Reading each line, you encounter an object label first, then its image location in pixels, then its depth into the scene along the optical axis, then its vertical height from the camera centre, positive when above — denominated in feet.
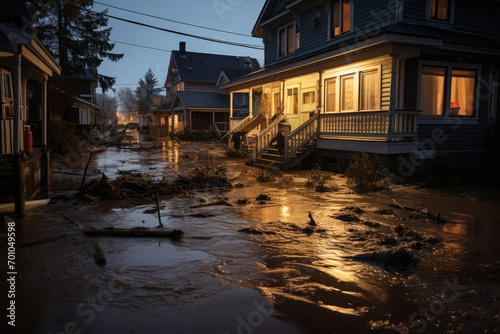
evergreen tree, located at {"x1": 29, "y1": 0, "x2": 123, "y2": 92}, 98.02 +27.13
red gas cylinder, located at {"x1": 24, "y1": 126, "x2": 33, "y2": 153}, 30.35 -0.58
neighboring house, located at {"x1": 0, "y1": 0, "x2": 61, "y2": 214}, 23.36 +1.80
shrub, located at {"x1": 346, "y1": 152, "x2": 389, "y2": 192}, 37.68 -3.82
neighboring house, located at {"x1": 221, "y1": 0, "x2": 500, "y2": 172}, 43.80 +7.65
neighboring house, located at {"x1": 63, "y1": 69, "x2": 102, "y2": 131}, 139.79 +10.57
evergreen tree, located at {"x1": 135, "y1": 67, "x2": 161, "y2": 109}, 427.74 +57.67
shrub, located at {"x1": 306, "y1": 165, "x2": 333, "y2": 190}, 39.27 -4.48
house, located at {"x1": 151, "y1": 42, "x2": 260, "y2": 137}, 143.54 +17.94
